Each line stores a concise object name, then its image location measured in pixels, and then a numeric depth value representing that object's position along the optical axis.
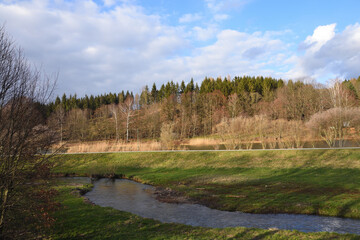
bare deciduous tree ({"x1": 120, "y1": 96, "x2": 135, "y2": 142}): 63.89
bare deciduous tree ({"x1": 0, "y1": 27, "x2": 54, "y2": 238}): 6.50
